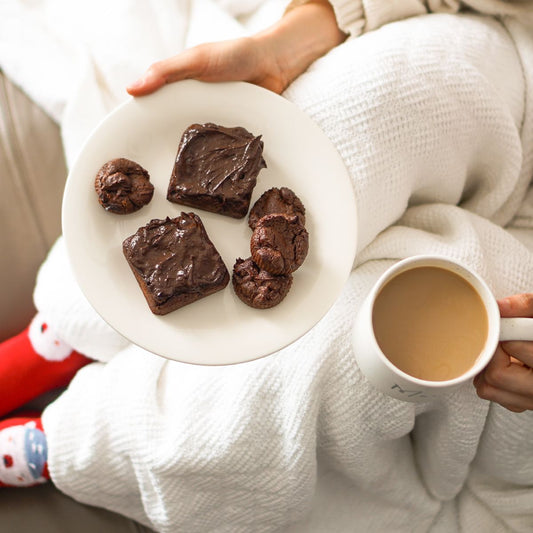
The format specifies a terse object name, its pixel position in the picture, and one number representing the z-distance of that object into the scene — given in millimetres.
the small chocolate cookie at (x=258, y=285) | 863
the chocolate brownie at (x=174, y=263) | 863
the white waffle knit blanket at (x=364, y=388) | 1003
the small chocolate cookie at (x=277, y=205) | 907
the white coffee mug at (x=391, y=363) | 768
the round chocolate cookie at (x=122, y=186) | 854
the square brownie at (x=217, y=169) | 905
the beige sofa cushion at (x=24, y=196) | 1296
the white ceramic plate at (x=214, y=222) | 865
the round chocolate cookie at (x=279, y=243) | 856
